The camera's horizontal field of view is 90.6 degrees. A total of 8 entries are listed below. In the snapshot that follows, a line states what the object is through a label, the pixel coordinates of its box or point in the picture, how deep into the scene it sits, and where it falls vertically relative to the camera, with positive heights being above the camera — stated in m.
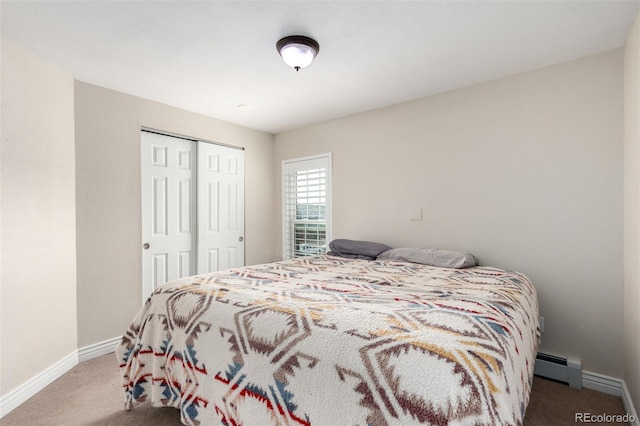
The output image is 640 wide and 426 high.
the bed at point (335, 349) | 0.96 -0.52
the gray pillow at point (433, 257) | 2.46 -0.39
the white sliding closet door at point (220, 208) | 3.59 +0.05
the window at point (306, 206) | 3.87 +0.07
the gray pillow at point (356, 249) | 3.00 -0.37
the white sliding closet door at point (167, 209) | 3.16 +0.03
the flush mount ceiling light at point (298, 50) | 1.98 +1.04
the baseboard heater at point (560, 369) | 2.22 -1.15
